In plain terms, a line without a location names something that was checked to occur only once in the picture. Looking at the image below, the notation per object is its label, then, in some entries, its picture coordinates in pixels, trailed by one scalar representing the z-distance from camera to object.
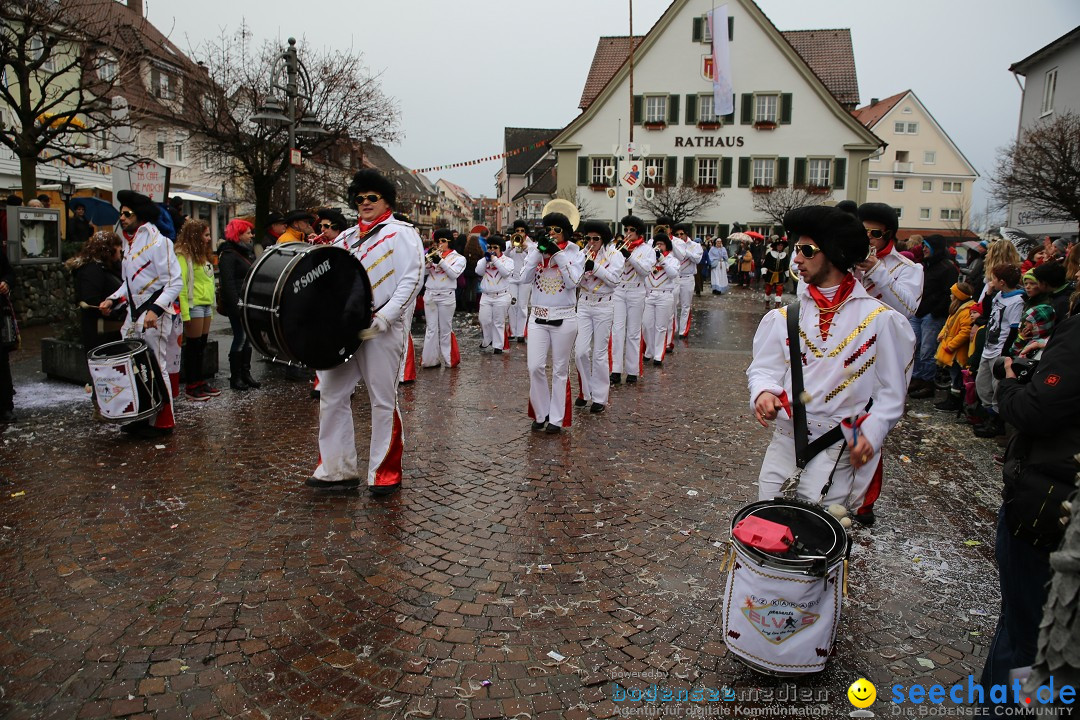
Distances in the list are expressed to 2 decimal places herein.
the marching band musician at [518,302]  14.71
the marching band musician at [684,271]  13.75
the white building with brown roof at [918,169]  64.75
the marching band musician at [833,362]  3.46
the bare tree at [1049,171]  20.12
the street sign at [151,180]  11.94
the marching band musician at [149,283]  6.86
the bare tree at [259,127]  25.38
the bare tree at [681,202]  40.25
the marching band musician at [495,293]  12.87
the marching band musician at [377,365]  5.53
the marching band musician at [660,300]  11.44
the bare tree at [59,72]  12.00
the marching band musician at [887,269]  5.47
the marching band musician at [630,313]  10.36
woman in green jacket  8.62
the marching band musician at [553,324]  7.64
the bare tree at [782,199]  40.00
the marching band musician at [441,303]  11.24
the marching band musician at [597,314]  8.71
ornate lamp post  14.52
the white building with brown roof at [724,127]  40.47
